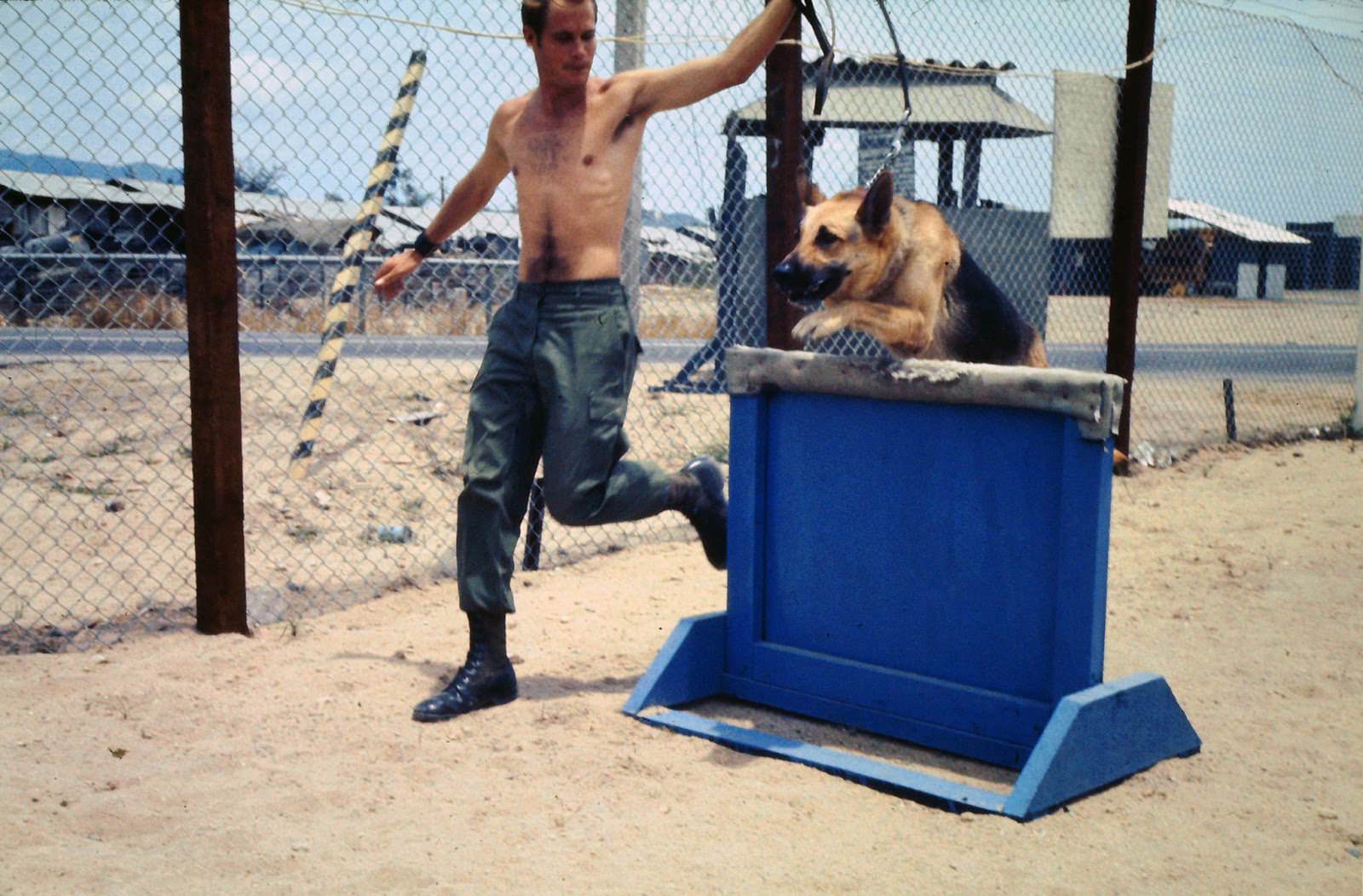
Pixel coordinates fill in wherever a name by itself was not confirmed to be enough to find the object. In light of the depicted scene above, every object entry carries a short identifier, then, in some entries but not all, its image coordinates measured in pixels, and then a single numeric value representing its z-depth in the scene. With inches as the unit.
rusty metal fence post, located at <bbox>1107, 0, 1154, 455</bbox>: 260.4
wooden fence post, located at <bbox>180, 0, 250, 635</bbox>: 147.6
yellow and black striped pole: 224.7
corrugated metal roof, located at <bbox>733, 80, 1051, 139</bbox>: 291.1
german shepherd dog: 121.7
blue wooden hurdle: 105.9
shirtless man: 127.3
